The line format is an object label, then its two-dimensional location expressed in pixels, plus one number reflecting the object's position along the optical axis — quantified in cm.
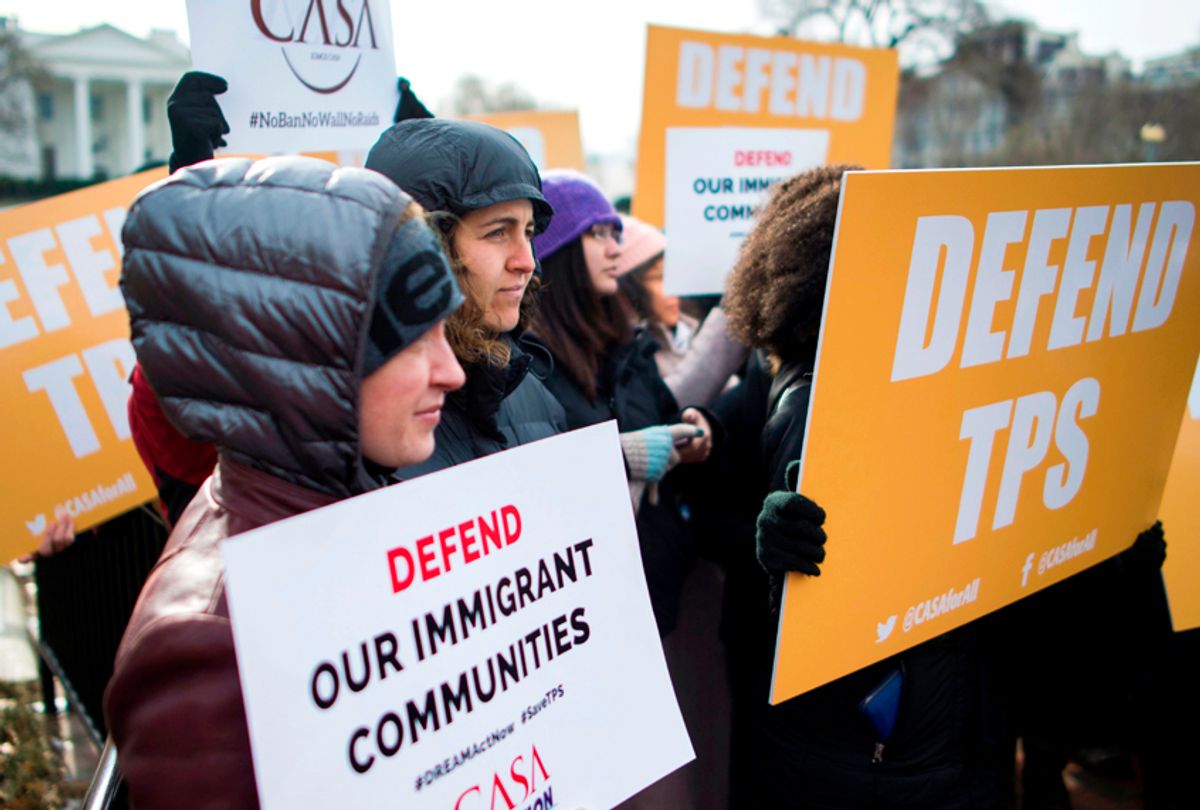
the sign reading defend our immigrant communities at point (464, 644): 99
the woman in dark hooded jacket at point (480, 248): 163
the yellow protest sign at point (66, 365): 264
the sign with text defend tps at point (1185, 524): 209
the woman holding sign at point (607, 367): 233
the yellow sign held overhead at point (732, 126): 345
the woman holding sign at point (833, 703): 181
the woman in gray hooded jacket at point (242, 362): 98
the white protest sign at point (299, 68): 216
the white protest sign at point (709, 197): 340
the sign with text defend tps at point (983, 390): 149
